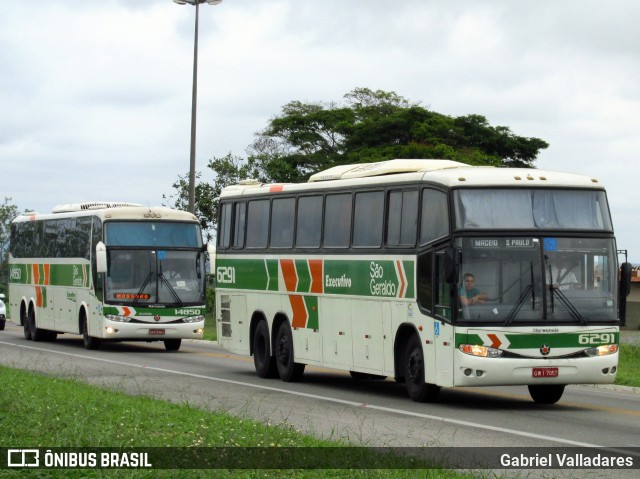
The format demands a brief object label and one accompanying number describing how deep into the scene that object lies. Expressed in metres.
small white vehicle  49.64
